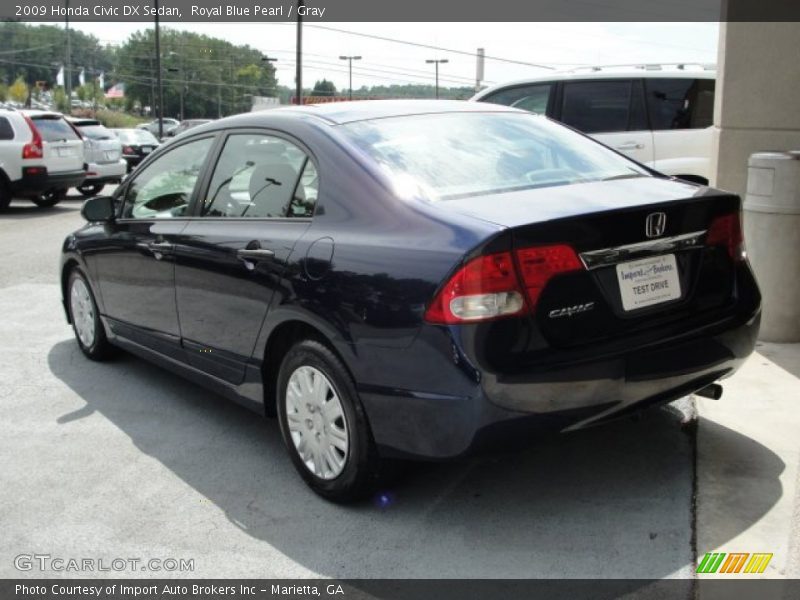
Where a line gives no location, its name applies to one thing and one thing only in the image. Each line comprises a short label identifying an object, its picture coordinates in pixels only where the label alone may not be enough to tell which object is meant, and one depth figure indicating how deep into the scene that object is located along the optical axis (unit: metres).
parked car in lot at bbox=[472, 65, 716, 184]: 8.34
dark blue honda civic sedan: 2.97
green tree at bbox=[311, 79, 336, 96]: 96.00
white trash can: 5.41
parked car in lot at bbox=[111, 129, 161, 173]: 24.66
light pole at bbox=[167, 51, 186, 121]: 100.22
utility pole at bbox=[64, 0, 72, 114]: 58.75
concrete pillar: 6.37
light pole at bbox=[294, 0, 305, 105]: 33.69
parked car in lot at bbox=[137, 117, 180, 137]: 54.38
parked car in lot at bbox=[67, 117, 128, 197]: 17.80
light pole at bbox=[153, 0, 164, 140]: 38.94
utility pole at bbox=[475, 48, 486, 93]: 29.08
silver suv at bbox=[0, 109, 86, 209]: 14.79
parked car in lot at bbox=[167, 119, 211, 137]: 40.84
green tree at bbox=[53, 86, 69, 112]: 80.74
